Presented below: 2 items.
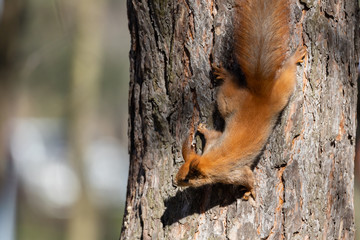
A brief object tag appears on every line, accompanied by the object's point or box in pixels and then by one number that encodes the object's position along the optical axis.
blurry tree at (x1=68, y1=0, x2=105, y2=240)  10.97
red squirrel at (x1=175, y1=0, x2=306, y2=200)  7.09
